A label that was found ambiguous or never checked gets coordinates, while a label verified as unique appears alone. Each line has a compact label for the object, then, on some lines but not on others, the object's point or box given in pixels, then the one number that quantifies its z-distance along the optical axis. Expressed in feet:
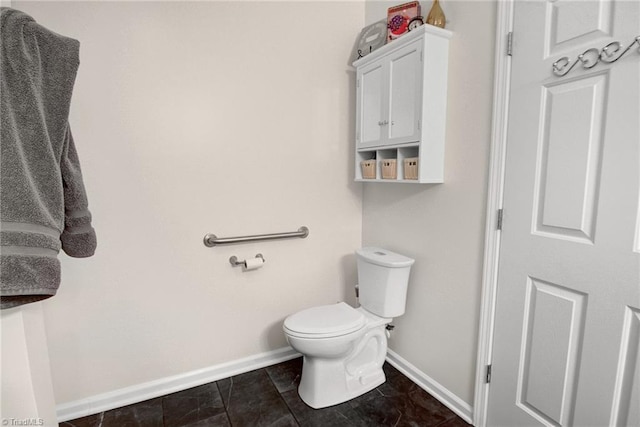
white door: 3.25
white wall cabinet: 4.94
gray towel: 2.46
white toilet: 5.30
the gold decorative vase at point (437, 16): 4.94
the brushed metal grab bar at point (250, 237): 5.90
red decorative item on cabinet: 5.30
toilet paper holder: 6.16
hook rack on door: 3.20
